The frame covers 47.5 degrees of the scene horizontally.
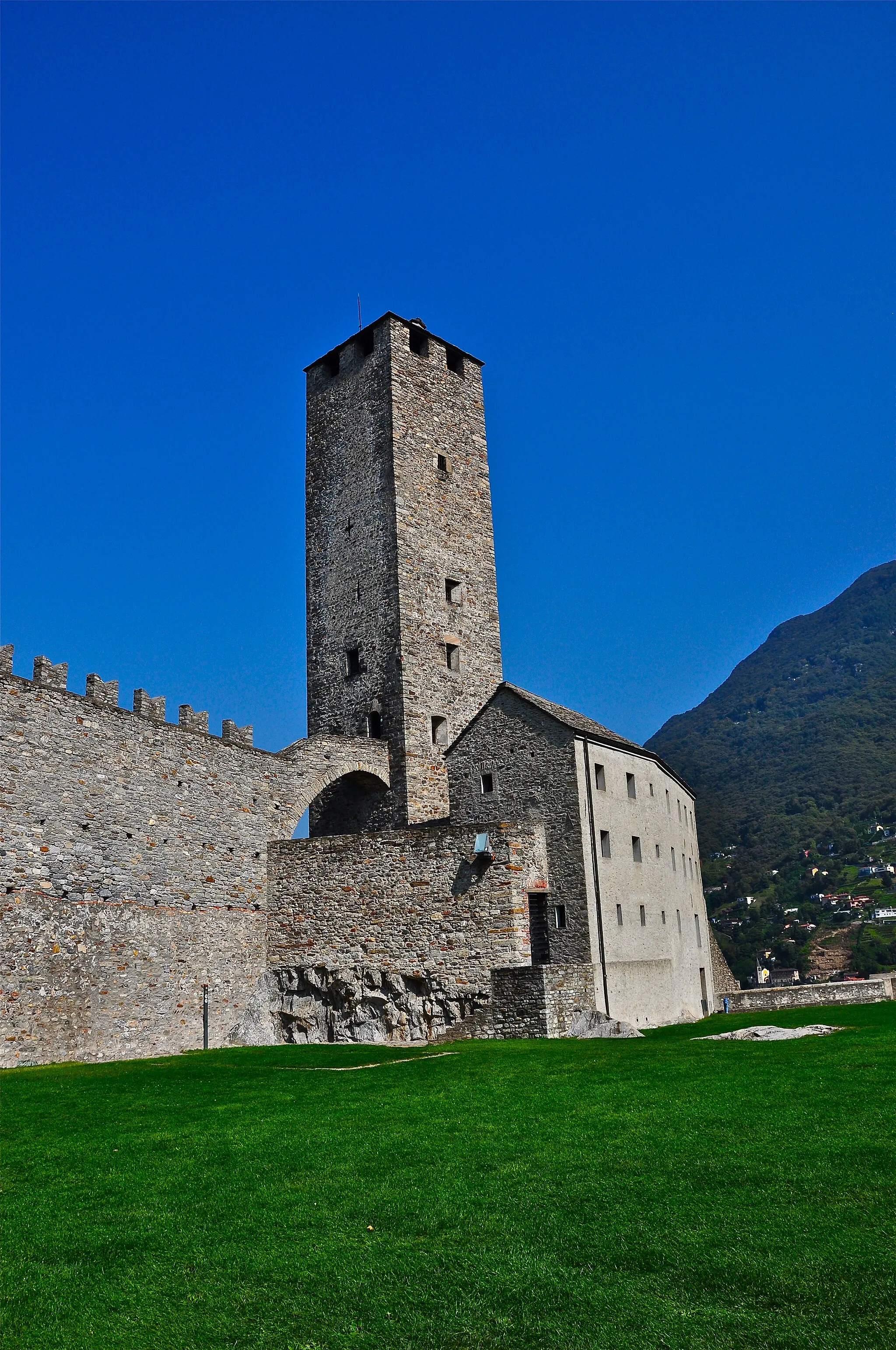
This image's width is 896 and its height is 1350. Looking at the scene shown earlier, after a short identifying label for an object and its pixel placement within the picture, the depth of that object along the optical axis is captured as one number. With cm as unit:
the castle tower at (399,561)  3222
